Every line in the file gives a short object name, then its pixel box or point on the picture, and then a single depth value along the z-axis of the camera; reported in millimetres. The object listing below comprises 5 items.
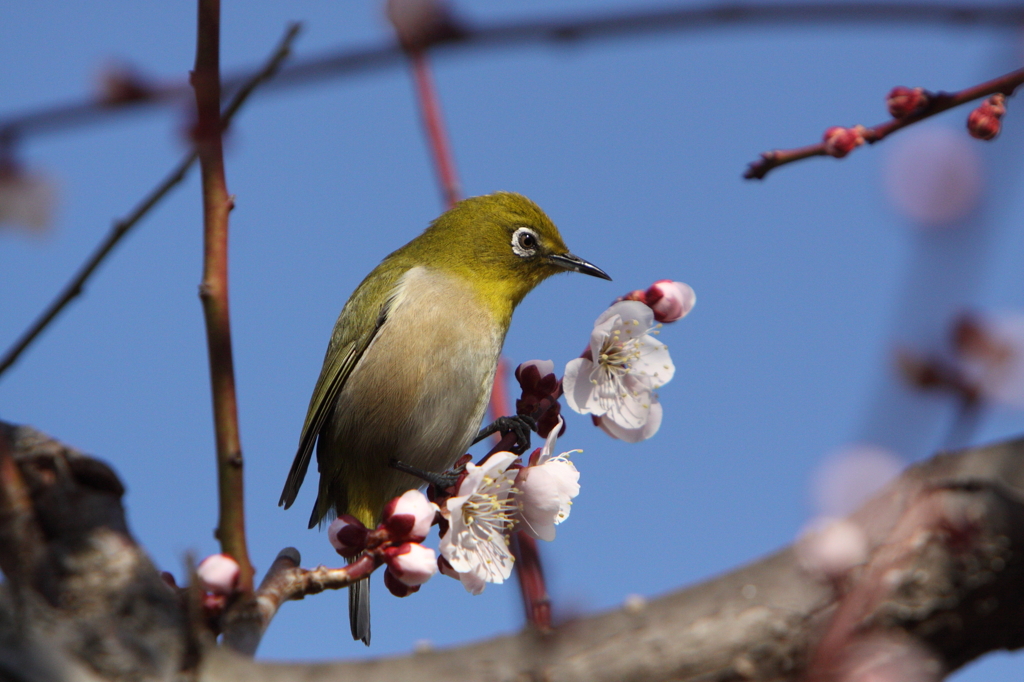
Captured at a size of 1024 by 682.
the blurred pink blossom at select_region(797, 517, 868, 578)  2939
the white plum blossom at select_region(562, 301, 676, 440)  6055
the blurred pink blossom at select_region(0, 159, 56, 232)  4115
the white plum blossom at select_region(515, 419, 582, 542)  5742
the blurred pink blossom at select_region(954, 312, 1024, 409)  2649
